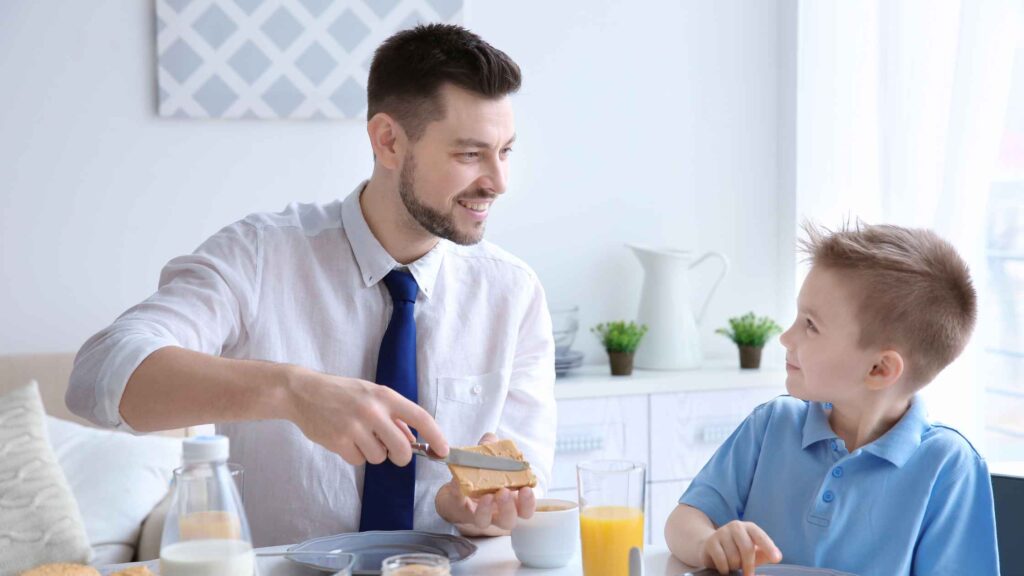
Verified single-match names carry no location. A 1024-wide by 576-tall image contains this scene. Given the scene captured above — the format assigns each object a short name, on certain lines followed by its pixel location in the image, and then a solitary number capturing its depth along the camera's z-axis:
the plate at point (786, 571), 1.49
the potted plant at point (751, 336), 3.54
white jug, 3.54
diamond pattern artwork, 3.20
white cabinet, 3.27
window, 3.06
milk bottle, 1.16
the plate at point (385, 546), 1.54
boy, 1.62
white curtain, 3.06
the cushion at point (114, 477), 2.63
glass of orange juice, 1.40
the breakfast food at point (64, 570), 1.52
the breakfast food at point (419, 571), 1.24
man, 2.00
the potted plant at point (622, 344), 3.42
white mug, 1.55
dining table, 1.54
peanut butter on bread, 1.51
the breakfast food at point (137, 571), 1.44
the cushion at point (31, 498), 2.19
